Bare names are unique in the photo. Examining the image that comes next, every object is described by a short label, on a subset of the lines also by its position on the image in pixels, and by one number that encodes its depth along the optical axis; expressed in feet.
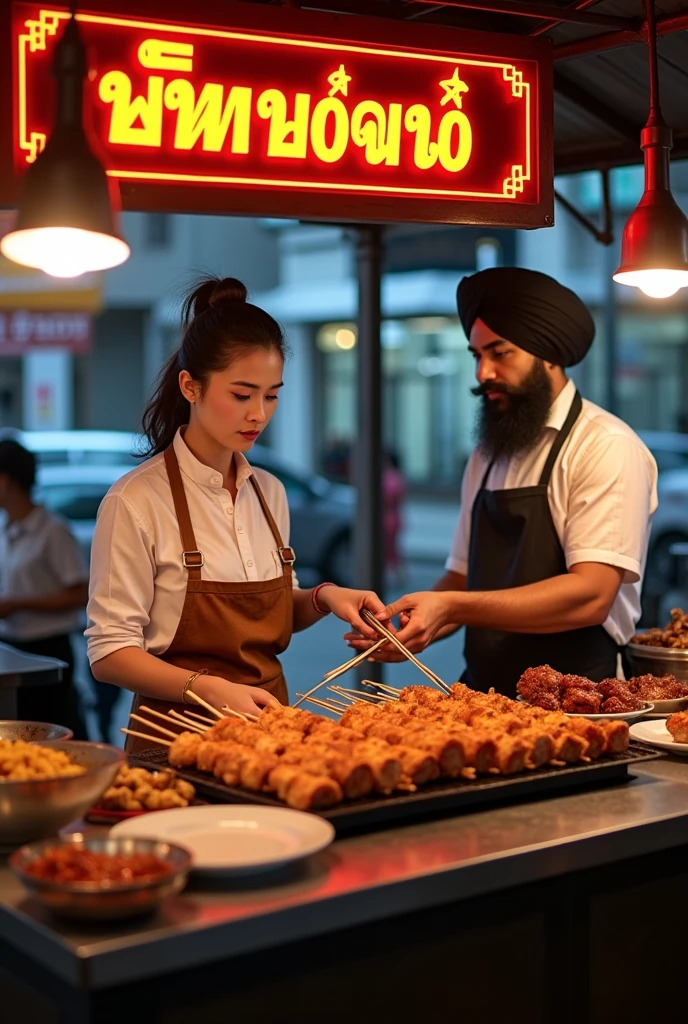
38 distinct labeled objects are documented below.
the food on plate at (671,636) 13.08
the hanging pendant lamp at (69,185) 7.78
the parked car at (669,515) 45.90
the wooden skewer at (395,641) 10.96
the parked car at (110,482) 41.96
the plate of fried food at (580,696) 10.88
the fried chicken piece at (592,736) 9.29
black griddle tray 8.08
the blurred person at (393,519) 54.75
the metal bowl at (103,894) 6.26
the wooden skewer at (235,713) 9.69
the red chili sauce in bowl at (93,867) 6.50
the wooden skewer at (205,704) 9.52
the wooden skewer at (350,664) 10.65
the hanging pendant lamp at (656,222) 11.58
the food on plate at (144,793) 8.29
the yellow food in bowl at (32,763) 7.88
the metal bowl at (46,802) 7.31
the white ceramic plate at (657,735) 10.34
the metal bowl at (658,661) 12.80
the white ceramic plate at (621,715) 10.69
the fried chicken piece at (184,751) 8.93
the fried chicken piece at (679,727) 10.37
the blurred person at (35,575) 21.77
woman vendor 10.89
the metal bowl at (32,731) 9.00
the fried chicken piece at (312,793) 7.85
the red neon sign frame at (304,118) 9.47
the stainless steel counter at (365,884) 6.31
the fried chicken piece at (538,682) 11.23
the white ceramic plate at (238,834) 6.98
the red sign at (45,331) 47.55
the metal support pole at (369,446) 19.27
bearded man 12.91
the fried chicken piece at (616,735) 9.38
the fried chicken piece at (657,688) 11.80
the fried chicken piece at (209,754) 8.71
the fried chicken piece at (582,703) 10.87
